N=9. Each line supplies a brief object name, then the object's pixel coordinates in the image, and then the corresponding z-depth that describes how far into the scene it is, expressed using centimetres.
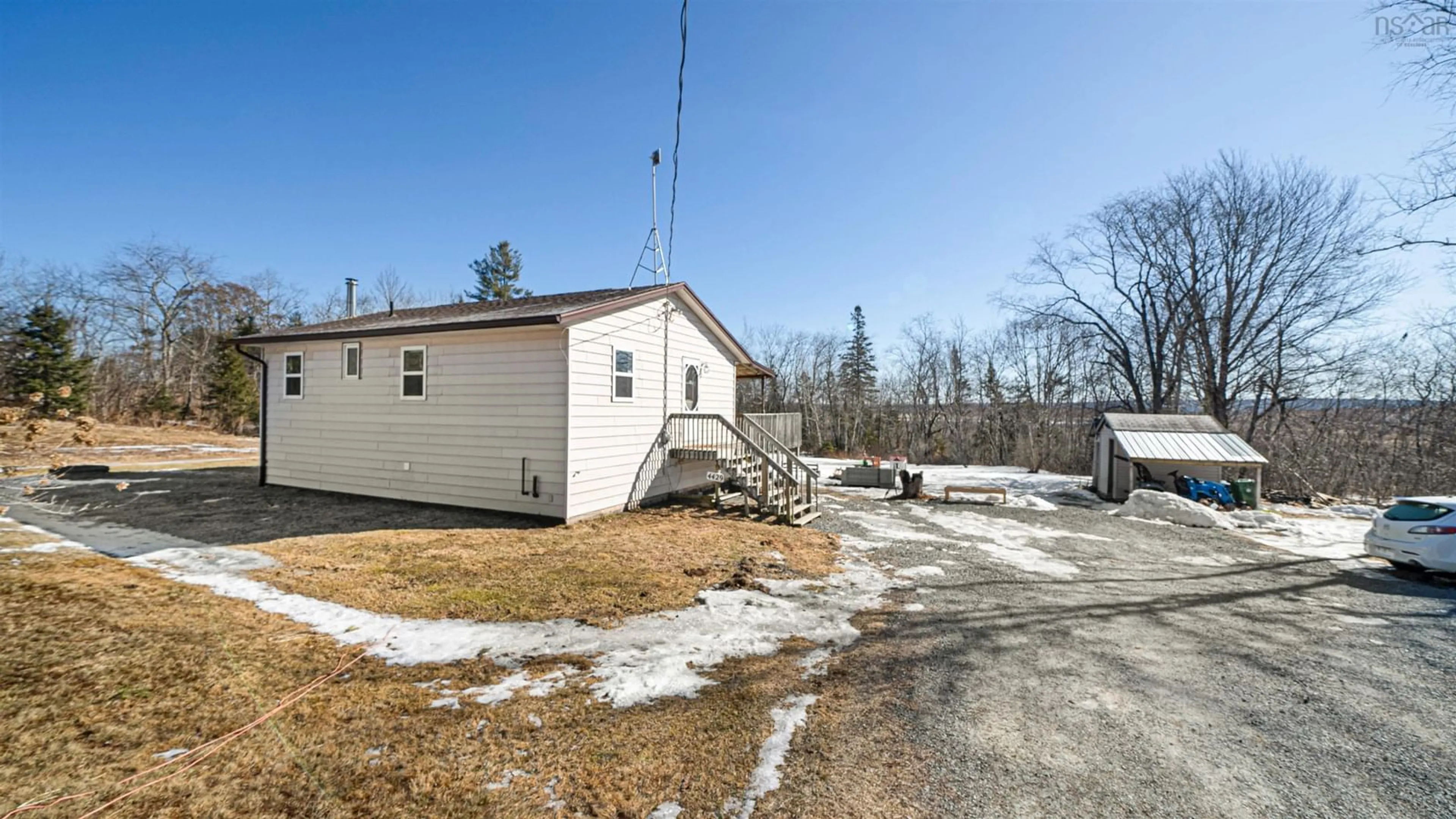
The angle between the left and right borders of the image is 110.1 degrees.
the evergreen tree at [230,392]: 2588
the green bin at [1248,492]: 1350
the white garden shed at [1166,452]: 1377
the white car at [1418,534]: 707
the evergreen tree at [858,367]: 3603
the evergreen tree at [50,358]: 1734
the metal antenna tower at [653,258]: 1003
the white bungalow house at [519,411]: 874
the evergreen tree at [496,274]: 3475
